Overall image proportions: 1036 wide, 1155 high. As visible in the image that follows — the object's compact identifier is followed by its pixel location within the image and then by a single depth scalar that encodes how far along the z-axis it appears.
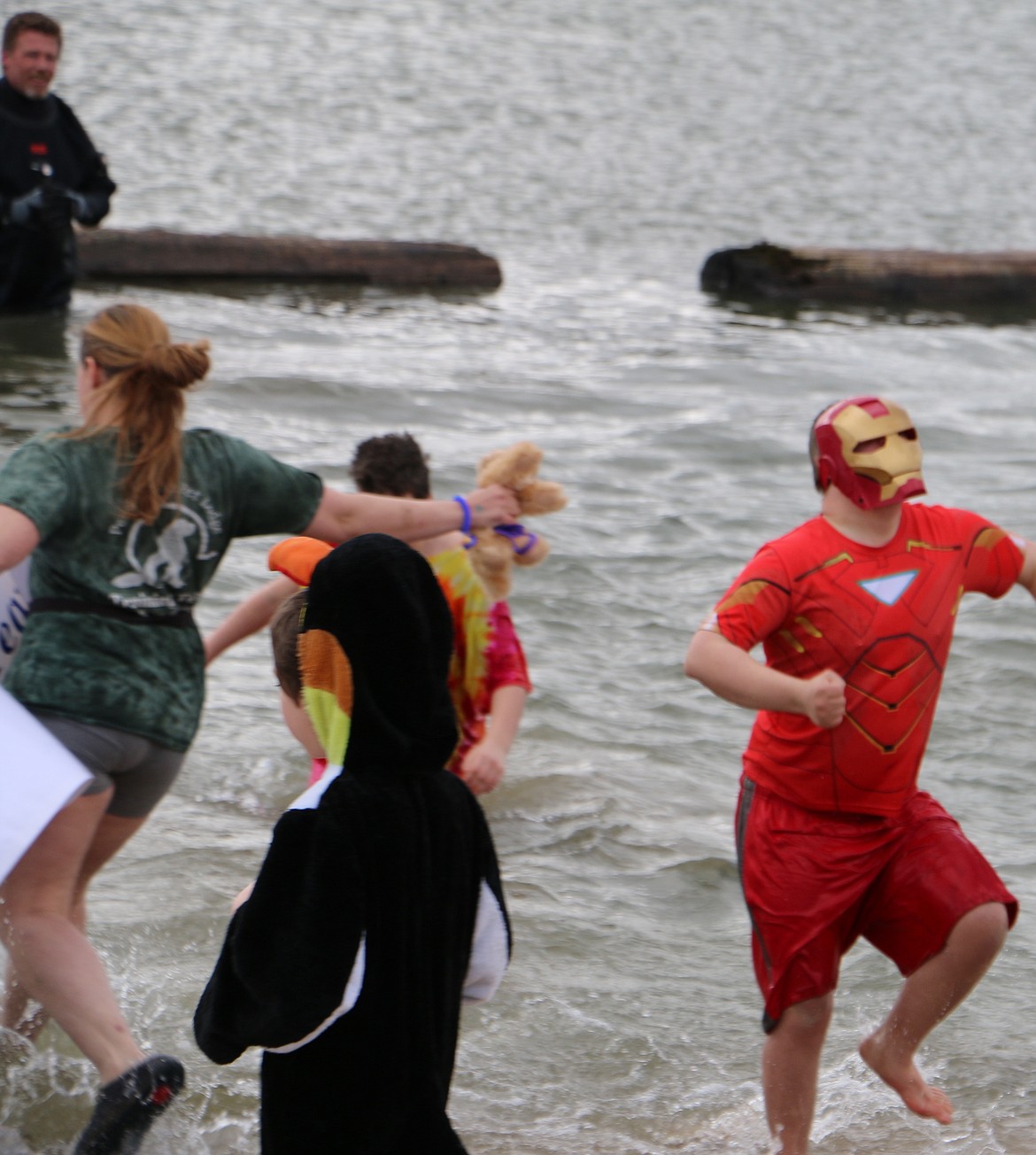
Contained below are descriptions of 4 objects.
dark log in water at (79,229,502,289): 30.66
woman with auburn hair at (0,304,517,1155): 7.89
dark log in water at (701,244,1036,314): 35.59
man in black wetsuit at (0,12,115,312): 21.52
